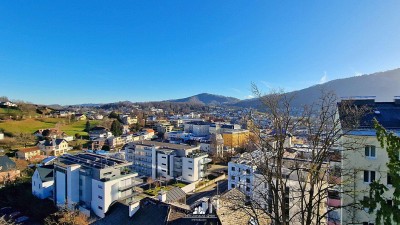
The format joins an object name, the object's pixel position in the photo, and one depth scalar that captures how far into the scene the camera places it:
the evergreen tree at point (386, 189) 3.69
